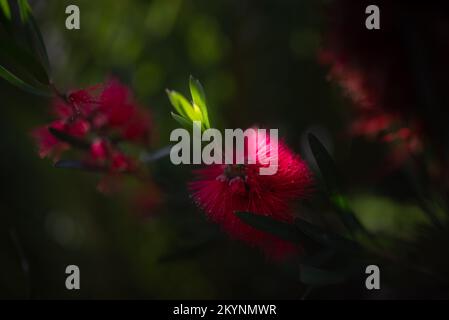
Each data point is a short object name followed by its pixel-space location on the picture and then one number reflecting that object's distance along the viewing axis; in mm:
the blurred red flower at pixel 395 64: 598
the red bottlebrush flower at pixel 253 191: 405
